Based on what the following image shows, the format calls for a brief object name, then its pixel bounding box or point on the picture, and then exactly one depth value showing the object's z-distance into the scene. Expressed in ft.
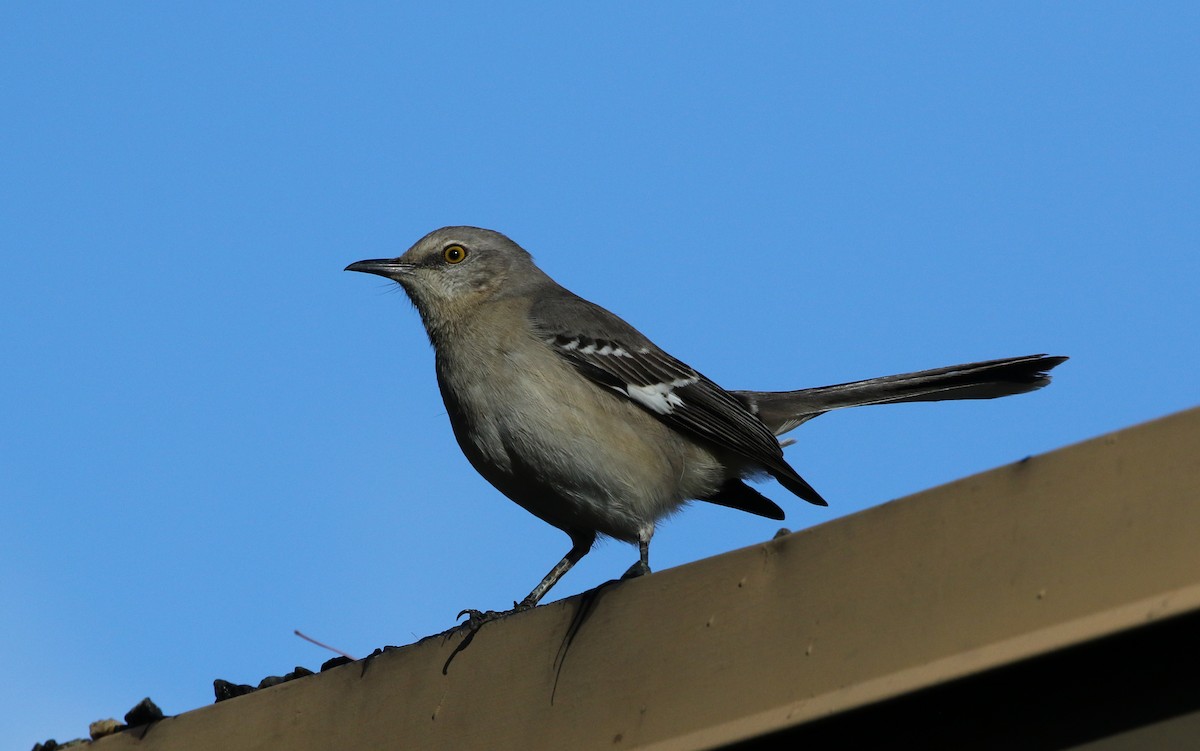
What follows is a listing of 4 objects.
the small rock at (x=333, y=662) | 26.75
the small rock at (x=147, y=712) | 28.19
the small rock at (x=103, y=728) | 29.48
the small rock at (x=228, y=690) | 28.27
